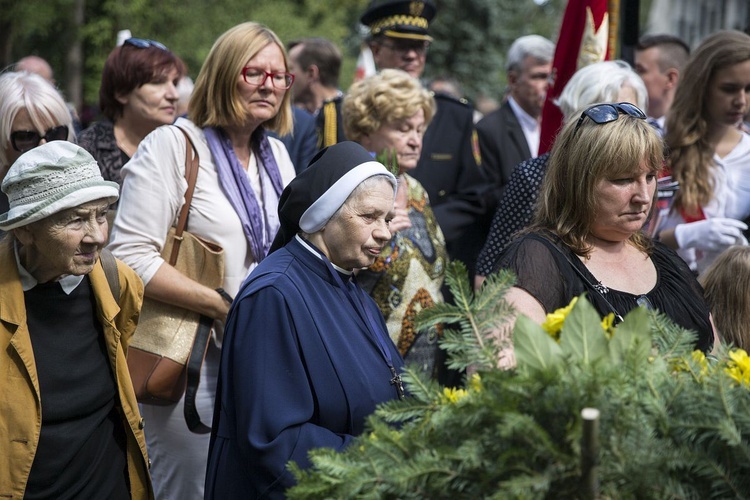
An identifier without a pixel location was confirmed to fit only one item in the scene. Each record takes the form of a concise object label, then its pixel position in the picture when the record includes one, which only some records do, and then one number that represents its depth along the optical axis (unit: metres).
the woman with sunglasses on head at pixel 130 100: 5.11
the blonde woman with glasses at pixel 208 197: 4.11
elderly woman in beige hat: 3.18
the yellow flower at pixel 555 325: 2.23
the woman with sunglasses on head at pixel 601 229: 3.25
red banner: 5.86
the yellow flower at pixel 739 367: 2.14
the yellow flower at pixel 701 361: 2.06
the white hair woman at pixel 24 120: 4.41
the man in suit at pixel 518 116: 6.58
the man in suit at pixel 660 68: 6.96
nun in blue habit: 2.84
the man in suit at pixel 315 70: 8.07
